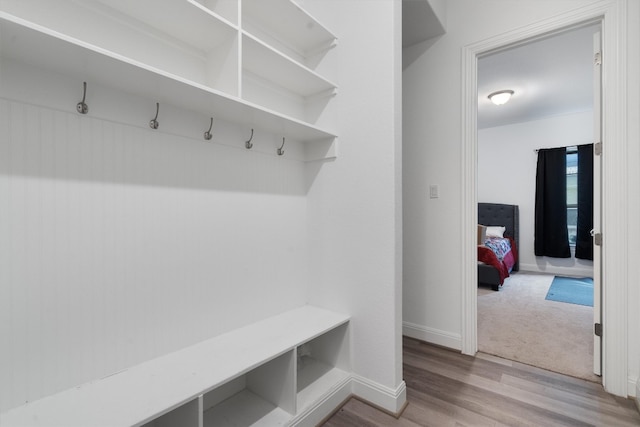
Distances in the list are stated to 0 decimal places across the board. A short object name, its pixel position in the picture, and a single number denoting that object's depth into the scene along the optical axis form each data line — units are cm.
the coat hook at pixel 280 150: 170
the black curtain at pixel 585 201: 452
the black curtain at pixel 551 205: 479
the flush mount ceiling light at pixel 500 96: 374
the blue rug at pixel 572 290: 339
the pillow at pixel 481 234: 412
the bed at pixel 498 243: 376
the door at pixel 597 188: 174
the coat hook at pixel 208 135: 135
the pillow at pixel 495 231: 496
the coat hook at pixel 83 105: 99
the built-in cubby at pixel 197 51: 88
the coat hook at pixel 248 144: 152
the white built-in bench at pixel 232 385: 89
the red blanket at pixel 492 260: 376
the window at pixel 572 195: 481
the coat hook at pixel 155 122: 117
